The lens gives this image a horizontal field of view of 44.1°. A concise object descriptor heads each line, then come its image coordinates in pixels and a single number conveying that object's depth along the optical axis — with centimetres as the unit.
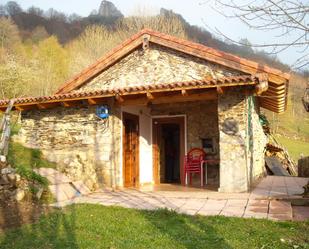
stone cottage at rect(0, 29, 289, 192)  931
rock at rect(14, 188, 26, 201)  741
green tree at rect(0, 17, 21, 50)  3549
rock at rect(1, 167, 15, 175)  775
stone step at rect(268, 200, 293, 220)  645
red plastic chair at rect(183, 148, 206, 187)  1142
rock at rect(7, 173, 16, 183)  772
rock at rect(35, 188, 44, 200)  778
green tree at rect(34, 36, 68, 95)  3064
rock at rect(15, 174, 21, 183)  780
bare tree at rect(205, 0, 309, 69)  387
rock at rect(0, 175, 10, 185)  758
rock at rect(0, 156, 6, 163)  812
